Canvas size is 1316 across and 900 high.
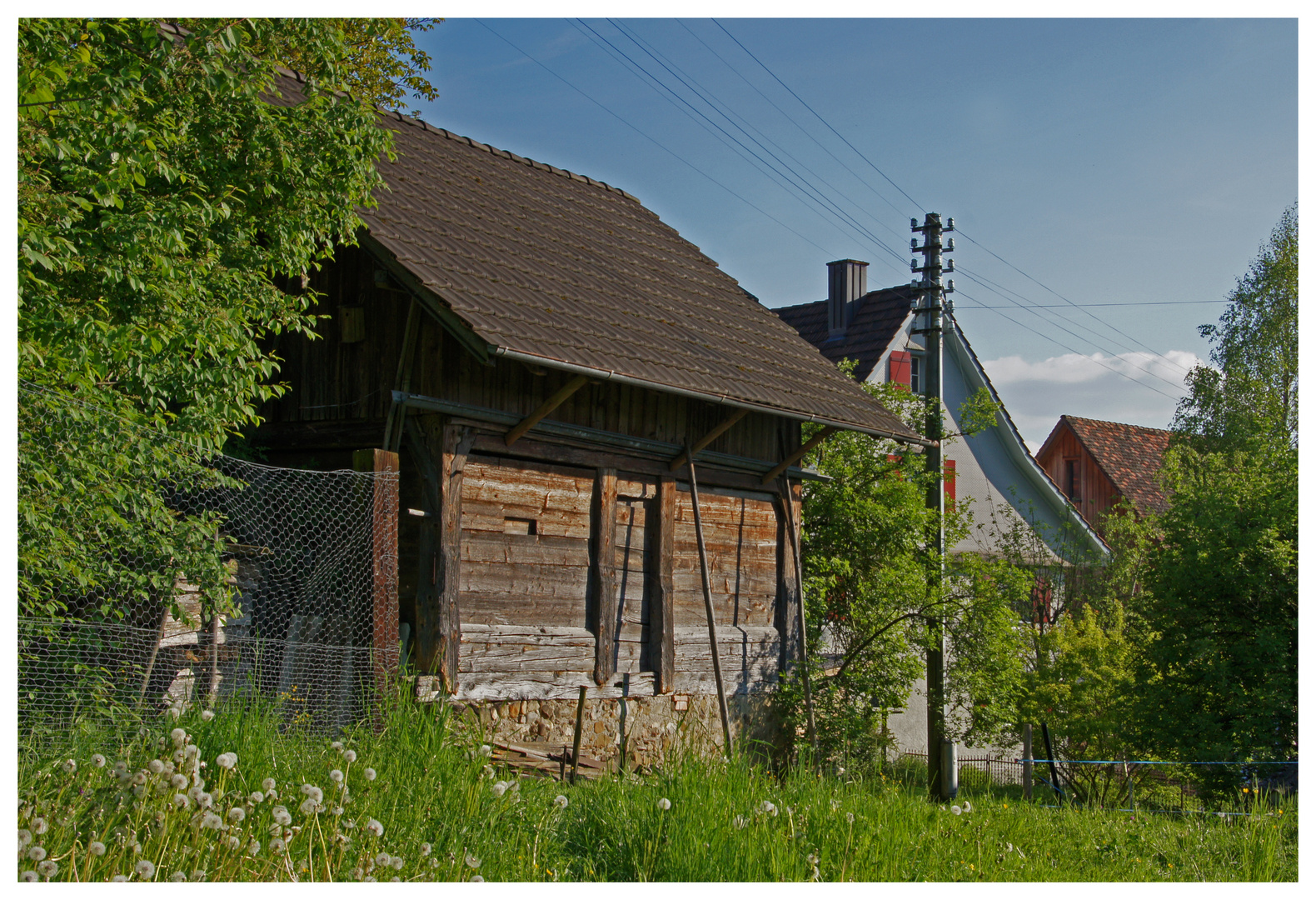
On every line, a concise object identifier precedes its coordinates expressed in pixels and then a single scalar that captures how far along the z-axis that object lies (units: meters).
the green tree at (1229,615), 11.03
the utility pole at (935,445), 13.22
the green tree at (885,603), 12.55
